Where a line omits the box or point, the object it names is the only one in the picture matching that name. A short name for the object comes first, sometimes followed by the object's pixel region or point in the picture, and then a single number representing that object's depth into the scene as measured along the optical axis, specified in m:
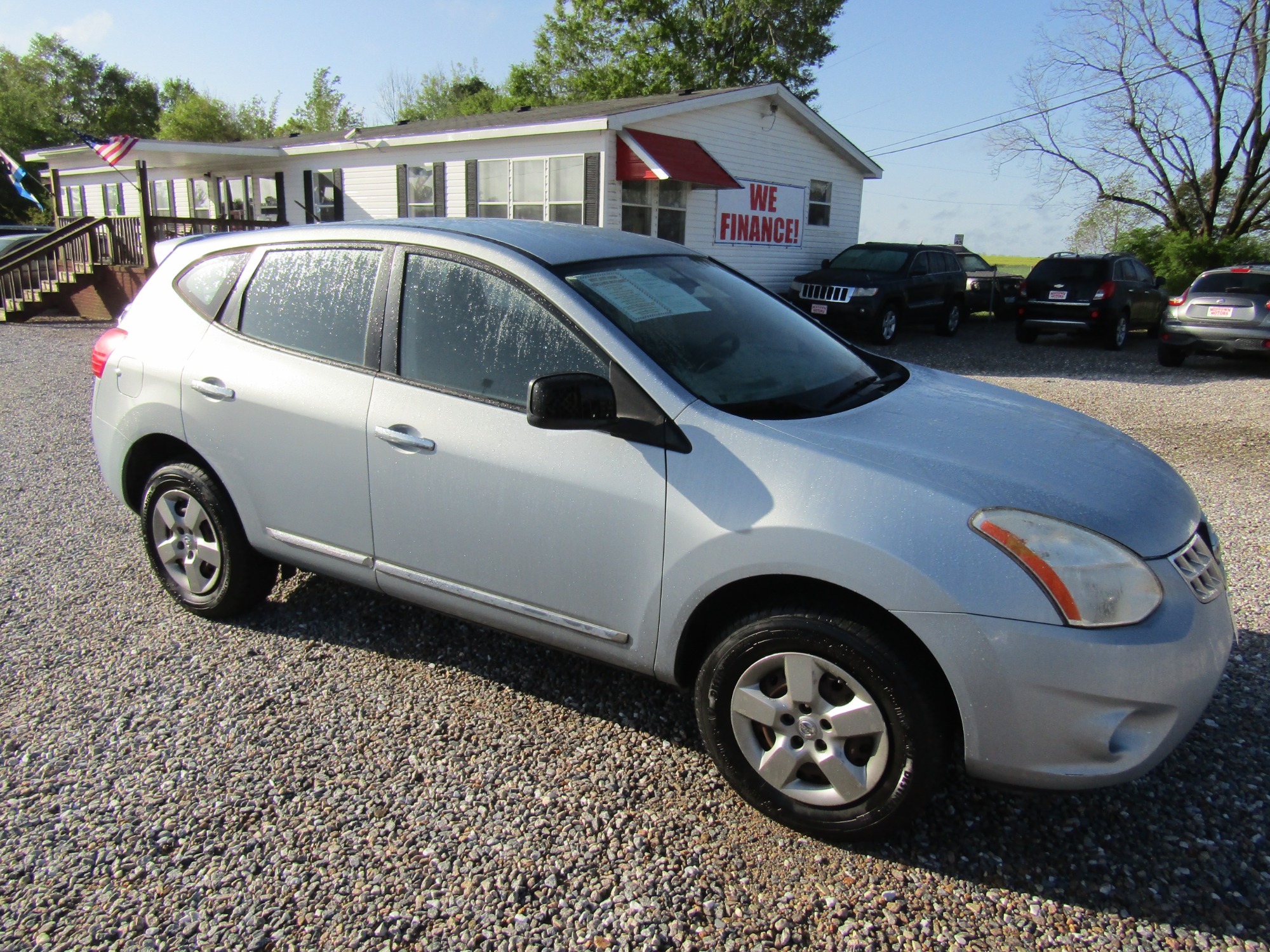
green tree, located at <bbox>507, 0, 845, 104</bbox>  38.66
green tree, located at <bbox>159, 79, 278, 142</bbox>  52.81
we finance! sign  18.31
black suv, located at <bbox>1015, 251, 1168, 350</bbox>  15.00
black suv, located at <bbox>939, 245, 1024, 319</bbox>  20.73
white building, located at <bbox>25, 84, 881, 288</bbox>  15.76
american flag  18.50
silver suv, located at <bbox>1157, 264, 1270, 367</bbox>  11.65
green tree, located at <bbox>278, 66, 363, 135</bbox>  58.34
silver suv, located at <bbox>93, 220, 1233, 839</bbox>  2.26
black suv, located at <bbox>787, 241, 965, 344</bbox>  15.08
